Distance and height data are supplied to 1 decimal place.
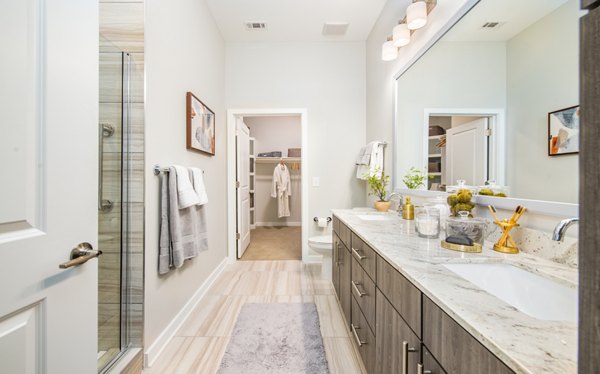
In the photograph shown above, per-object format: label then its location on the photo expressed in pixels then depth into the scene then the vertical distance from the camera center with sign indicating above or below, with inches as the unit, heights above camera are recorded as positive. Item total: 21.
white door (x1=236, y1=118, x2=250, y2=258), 127.5 -1.2
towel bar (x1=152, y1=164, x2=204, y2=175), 59.3 +3.8
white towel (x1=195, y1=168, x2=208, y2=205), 71.3 -0.1
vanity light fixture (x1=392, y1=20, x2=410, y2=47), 74.8 +47.3
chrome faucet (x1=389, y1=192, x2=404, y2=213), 78.5 -5.6
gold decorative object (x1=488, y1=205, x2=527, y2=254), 38.9 -8.0
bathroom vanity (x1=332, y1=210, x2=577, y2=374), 18.3 -12.2
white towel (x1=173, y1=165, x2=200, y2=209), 63.7 -1.4
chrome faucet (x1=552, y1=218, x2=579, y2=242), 26.8 -4.7
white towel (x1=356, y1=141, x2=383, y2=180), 99.3 +11.4
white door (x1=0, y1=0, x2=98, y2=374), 22.2 +0.3
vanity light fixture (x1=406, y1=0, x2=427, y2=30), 64.1 +46.2
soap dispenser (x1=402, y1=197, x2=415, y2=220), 71.3 -7.5
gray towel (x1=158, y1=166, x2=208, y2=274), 61.7 -12.1
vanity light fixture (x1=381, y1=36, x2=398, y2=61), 83.3 +47.1
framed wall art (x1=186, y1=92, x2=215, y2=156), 76.4 +20.9
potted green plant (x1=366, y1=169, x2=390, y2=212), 90.5 -0.6
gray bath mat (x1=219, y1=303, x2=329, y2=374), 55.4 -41.3
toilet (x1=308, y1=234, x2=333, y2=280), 99.0 -26.1
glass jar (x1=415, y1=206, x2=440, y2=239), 49.7 -7.6
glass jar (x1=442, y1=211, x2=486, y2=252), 40.8 -8.8
